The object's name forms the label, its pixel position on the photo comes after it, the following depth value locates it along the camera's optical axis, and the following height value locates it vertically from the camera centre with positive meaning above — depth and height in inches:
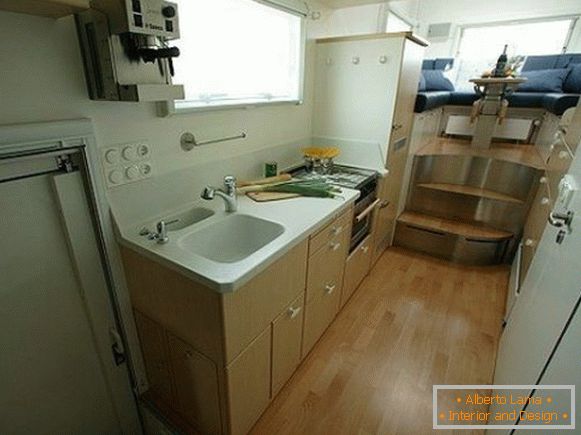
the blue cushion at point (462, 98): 162.9 +3.3
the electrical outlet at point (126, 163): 42.4 -9.7
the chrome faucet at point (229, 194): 54.3 -16.8
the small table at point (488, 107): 133.0 -0.7
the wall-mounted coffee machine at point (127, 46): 32.9 +5.2
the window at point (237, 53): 52.2 +8.5
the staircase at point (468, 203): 105.3 -34.7
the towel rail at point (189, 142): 52.7 -7.7
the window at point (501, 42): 183.2 +38.7
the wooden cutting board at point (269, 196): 61.0 -19.0
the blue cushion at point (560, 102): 126.5 +2.4
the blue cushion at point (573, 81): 139.6 +12.3
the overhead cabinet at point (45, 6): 28.0 +7.7
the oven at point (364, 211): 74.4 -26.6
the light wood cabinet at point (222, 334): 39.3 -33.7
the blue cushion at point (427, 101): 101.0 +0.8
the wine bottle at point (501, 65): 124.6 +15.9
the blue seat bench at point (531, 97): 122.1 +4.2
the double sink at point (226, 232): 50.8 -22.4
